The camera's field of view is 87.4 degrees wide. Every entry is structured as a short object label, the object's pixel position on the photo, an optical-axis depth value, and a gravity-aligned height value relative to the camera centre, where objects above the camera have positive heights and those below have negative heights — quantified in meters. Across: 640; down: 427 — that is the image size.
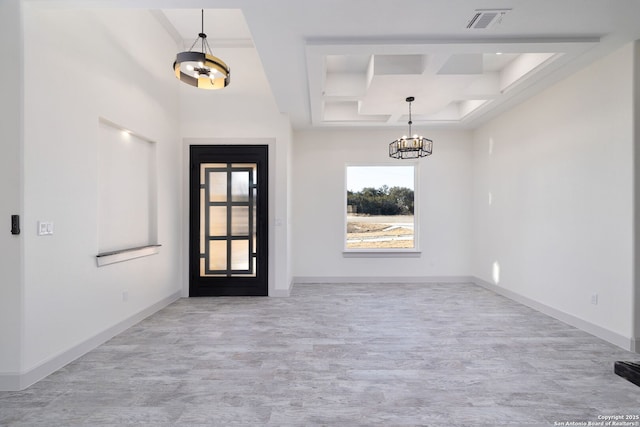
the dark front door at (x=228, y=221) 5.32 -0.14
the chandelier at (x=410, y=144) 4.71 +0.98
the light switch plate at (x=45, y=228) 2.64 -0.13
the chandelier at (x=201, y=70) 3.36 +1.52
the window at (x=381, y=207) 6.62 +0.10
